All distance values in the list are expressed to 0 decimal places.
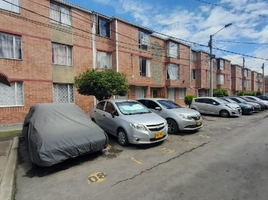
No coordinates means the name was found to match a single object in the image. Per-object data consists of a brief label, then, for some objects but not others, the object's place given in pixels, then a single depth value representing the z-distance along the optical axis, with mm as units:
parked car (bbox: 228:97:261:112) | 13211
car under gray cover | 3342
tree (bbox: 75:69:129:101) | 8188
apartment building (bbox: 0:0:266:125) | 9328
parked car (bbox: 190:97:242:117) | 10590
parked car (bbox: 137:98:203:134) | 6301
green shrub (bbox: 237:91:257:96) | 28688
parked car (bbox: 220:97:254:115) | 11766
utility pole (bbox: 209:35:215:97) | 14183
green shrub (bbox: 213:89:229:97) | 20891
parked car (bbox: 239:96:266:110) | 14430
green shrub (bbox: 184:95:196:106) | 15355
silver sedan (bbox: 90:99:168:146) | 4721
